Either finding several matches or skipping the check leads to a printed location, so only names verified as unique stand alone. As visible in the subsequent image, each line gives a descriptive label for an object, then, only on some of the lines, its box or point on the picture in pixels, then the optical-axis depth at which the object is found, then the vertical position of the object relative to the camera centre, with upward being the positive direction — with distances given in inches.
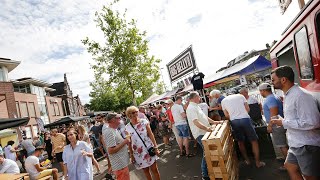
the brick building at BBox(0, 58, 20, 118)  754.2 +96.0
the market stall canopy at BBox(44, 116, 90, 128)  555.7 -41.8
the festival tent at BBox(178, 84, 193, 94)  428.4 -7.1
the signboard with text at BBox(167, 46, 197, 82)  347.1 +44.4
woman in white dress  142.6 -42.4
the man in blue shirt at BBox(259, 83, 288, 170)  142.7 -30.4
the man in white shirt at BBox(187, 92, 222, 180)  147.2 -30.0
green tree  622.5 +136.8
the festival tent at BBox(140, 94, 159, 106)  717.5 -31.7
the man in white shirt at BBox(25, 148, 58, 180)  200.5 -59.4
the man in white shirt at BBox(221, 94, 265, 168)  165.2 -39.8
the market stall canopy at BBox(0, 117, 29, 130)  170.0 -6.6
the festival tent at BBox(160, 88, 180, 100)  532.4 -16.1
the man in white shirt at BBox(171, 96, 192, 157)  234.7 -43.3
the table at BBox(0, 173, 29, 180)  154.3 -50.8
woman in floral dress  143.6 -38.1
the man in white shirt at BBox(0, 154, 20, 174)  173.5 -46.5
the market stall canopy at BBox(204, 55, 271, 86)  291.0 +12.9
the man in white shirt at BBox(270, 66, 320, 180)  79.3 -24.4
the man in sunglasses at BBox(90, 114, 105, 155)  293.4 -41.9
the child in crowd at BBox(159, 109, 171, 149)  323.1 -69.8
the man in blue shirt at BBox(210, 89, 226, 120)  231.0 -19.3
